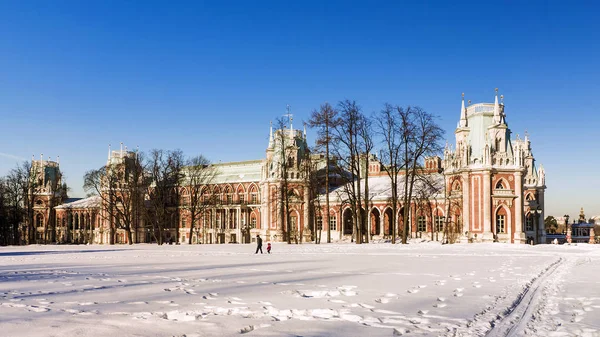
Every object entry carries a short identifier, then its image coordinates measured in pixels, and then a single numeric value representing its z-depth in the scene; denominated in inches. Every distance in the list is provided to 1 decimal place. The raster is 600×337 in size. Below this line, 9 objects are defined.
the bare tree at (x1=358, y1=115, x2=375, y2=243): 1879.9
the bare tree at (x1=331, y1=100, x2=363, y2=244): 1859.0
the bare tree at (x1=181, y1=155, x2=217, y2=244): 2598.4
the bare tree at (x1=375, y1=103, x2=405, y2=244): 1830.0
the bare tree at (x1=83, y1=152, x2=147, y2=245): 2600.9
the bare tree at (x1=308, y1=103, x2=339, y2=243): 1915.6
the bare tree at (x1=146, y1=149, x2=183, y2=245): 2524.6
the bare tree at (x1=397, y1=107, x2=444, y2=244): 1811.0
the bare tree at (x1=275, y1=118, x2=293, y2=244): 2301.4
